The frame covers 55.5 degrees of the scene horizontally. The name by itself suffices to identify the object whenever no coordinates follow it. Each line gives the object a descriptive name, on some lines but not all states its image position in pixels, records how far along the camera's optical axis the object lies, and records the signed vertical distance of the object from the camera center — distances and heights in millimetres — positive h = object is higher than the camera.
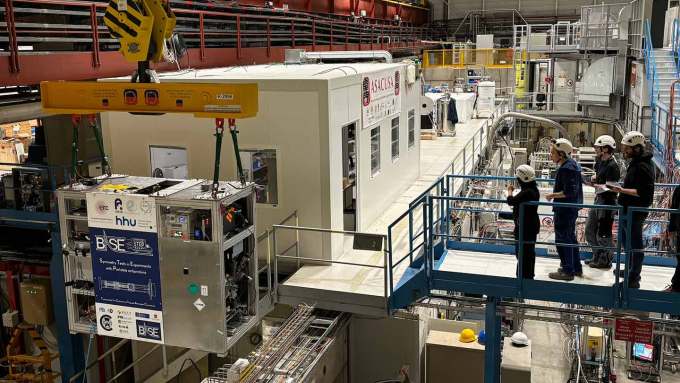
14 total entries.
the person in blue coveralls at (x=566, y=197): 7156 -1383
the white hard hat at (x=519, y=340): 10633 -4338
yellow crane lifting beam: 6609 -195
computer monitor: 13070 -5644
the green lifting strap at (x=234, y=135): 6754 -593
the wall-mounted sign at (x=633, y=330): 7152 -2855
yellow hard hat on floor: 9797 -3927
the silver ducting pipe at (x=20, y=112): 9734 -460
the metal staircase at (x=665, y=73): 16556 -87
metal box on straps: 6996 -1991
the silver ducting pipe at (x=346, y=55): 15755 +524
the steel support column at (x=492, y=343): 7691 -3175
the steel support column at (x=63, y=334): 9234 -3577
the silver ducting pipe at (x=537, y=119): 15675 -1124
